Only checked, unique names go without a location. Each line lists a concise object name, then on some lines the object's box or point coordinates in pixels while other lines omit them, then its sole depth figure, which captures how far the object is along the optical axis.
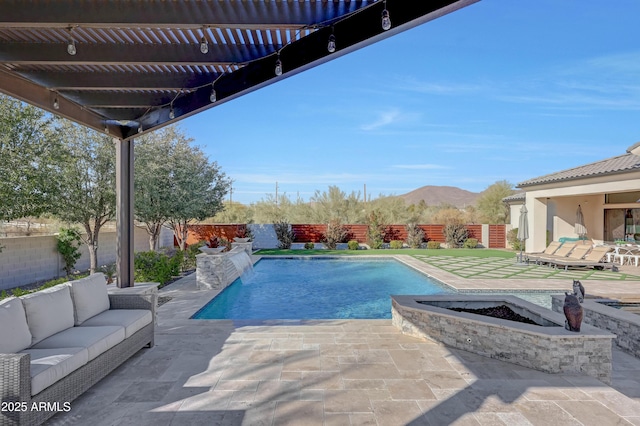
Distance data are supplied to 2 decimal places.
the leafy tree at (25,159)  6.02
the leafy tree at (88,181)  7.58
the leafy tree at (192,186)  11.48
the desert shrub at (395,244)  17.69
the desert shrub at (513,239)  16.65
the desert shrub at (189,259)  11.41
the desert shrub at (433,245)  17.67
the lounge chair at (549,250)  12.67
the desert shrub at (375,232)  18.05
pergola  2.77
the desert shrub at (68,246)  10.07
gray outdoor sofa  2.39
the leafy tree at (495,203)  25.38
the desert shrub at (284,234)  18.25
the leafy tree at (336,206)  21.44
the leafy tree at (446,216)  21.52
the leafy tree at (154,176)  10.40
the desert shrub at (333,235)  18.11
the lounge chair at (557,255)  12.04
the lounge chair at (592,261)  11.11
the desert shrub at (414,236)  18.30
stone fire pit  3.63
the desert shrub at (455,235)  18.30
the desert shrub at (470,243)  17.94
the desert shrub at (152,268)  7.95
